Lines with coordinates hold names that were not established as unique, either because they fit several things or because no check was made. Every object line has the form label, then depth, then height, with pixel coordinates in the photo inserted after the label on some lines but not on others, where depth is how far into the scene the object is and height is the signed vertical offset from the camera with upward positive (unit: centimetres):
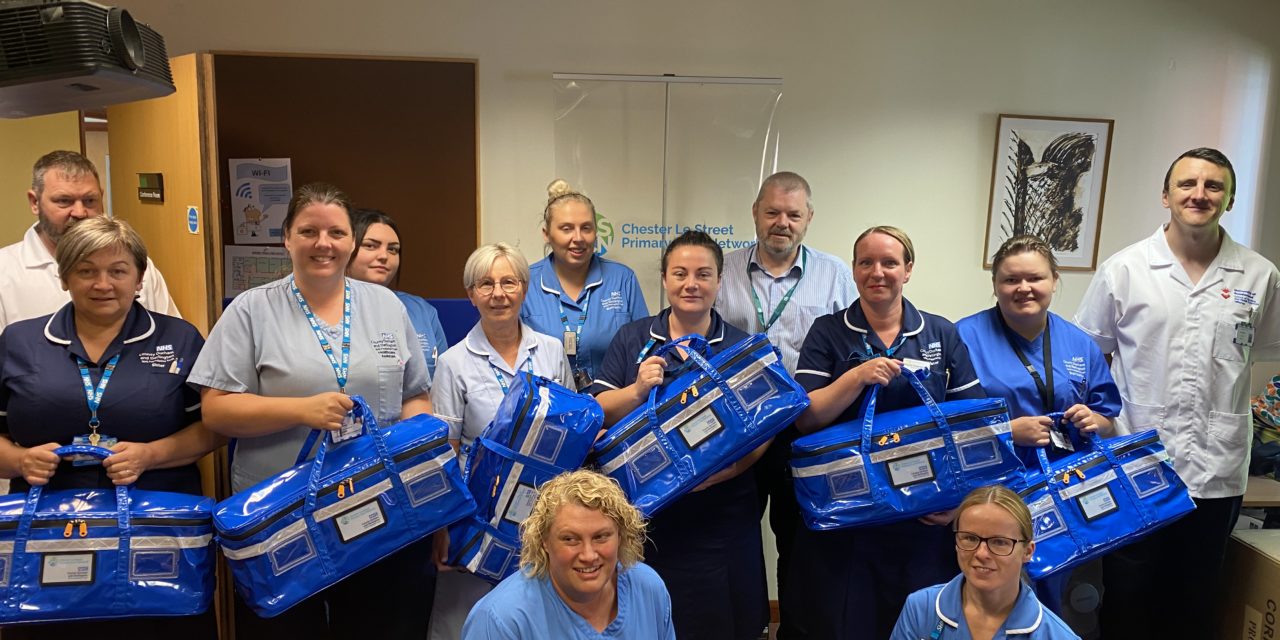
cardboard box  304 -126
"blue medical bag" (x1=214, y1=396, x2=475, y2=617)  207 -74
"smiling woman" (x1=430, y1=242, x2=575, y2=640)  252 -42
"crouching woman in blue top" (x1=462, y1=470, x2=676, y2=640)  185 -78
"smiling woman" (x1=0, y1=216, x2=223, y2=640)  218 -46
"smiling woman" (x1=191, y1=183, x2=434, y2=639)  224 -42
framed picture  427 +35
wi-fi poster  401 +11
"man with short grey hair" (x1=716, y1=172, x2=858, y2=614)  319 -17
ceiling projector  196 +40
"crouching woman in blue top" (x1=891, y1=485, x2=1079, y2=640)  212 -91
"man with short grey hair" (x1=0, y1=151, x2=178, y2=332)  277 -9
